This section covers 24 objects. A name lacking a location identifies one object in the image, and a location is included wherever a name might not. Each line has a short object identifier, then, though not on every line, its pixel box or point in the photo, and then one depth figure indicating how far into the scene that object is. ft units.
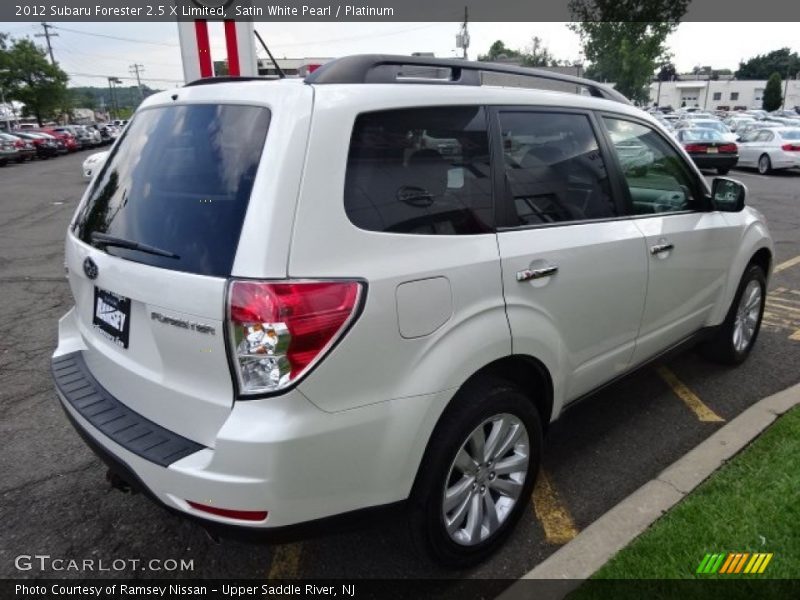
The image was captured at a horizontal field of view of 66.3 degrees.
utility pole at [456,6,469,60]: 117.80
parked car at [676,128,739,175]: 61.11
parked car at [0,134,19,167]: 83.69
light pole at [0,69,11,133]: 150.97
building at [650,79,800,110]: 356.18
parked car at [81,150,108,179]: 43.25
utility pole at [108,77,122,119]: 318.55
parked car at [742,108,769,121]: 151.62
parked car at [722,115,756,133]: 117.14
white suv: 6.08
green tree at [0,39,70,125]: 149.89
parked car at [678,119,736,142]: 63.77
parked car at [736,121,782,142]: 65.94
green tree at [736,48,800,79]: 384.68
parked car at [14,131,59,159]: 99.34
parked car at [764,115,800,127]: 106.17
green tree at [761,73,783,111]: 236.22
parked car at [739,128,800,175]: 59.93
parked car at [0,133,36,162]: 87.20
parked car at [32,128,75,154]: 110.73
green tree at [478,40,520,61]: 299.50
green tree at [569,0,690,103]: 157.79
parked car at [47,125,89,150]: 119.81
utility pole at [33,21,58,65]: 213.87
